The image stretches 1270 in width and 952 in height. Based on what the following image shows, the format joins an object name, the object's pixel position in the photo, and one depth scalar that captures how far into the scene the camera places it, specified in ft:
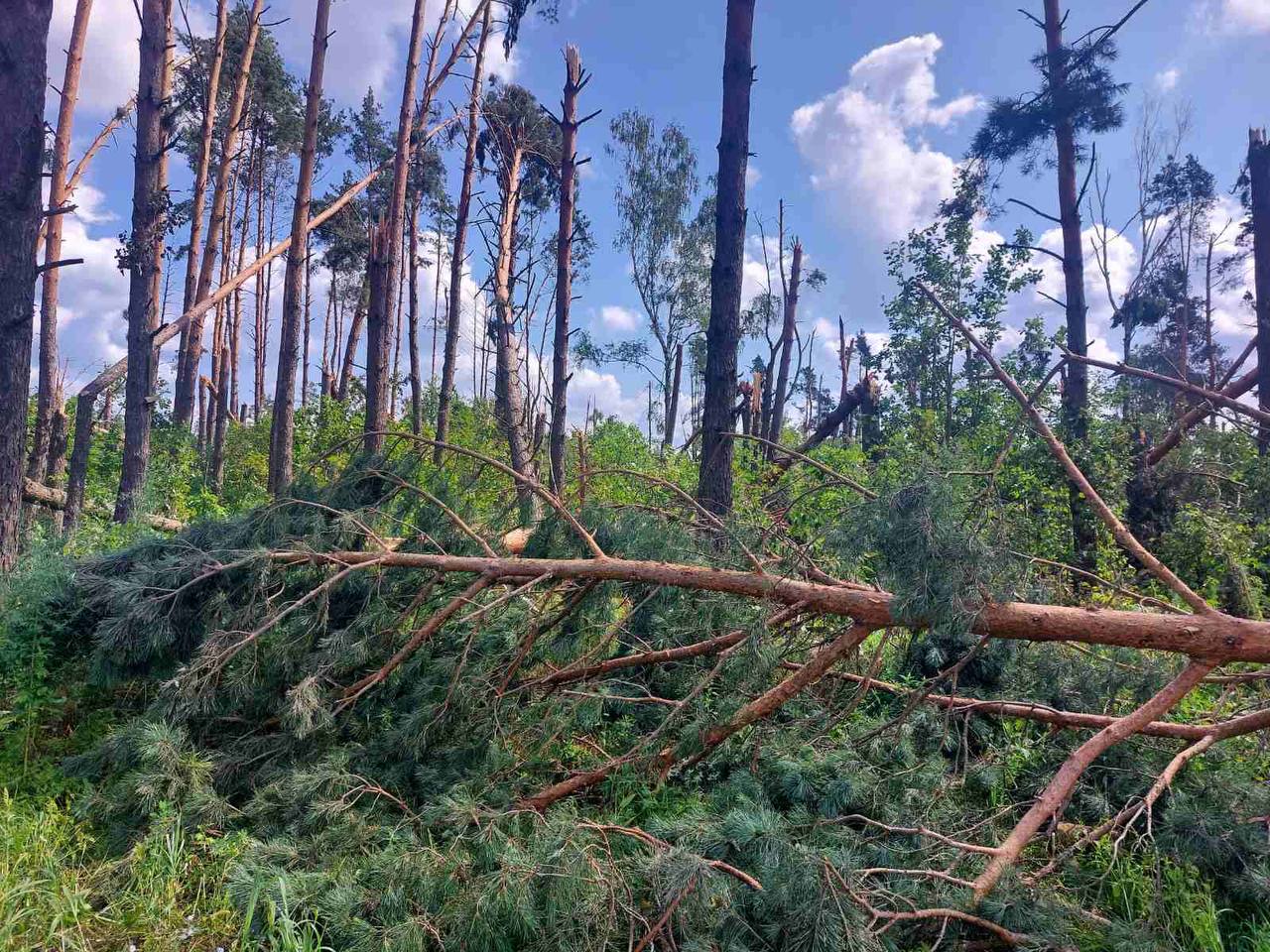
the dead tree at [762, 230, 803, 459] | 71.00
